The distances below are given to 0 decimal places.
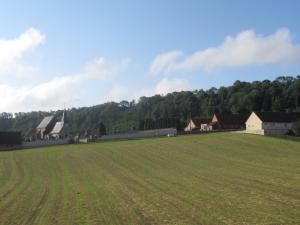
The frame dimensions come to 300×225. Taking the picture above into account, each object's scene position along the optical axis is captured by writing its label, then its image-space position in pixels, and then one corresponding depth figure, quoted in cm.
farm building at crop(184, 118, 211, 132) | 10221
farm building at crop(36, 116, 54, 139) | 12179
